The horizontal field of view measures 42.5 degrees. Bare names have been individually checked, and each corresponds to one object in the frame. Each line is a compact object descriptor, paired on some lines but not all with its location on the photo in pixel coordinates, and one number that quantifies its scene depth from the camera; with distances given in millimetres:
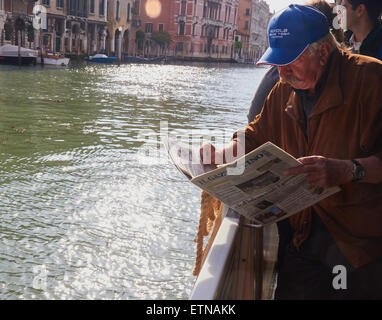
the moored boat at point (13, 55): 27188
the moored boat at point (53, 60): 29422
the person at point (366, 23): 2414
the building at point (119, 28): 46250
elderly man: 1662
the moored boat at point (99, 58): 38469
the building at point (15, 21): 31062
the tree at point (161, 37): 56041
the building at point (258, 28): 84375
